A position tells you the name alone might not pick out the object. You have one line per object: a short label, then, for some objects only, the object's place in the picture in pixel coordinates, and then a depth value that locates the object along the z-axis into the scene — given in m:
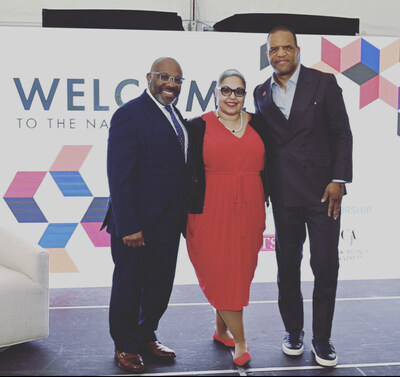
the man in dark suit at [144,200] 2.21
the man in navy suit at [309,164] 2.35
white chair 2.46
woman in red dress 2.30
